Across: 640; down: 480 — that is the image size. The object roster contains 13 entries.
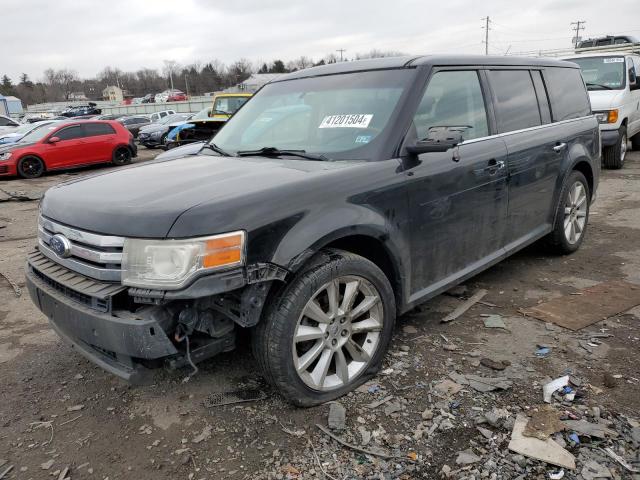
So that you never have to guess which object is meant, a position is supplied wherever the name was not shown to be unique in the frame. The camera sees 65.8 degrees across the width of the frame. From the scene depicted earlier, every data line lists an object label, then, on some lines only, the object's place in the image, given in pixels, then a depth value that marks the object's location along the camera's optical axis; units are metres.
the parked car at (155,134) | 21.58
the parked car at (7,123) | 22.98
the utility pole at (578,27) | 66.06
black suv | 2.23
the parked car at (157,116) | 30.23
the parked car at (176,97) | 67.62
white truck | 9.35
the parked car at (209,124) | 14.36
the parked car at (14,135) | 17.36
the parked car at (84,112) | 42.05
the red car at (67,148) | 13.71
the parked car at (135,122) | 28.03
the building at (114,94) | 100.88
